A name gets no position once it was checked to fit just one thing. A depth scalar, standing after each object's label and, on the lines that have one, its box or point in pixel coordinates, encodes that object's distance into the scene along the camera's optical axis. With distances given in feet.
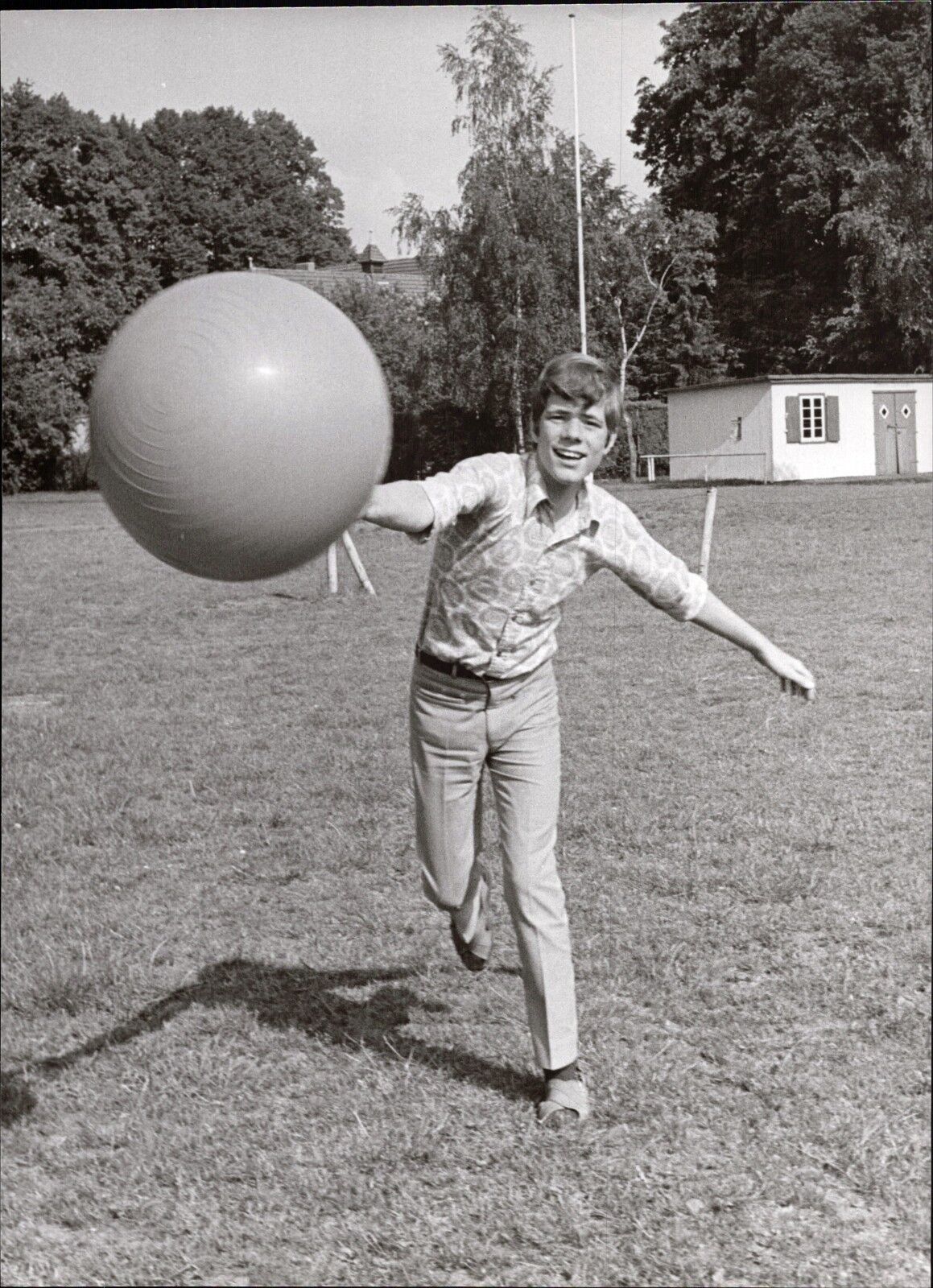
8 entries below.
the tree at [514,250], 66.69
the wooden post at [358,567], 47.43
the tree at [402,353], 95.76
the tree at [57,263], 107.76
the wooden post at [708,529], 46.72
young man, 11.39
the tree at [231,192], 141.79
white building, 66.90
